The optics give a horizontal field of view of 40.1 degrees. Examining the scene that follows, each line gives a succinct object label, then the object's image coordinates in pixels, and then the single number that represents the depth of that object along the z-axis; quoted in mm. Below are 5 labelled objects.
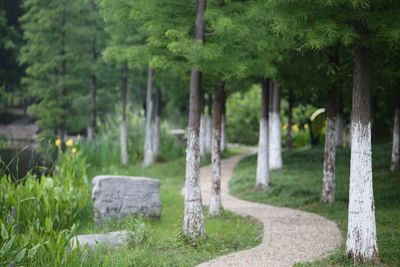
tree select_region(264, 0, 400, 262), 7625
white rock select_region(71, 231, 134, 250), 8695
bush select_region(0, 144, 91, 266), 7102
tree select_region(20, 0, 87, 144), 21391
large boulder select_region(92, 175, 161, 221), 11641
